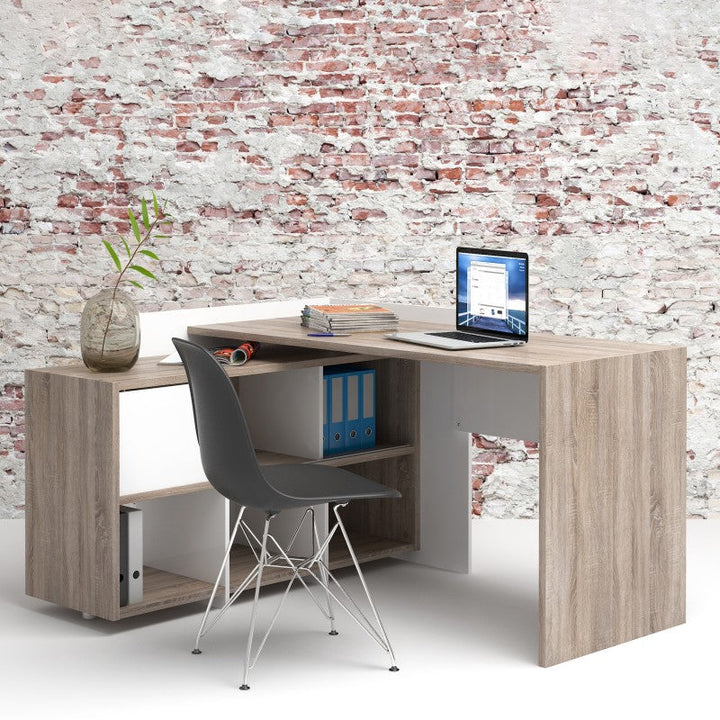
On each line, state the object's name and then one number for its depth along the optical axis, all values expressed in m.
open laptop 3.90
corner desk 3.61
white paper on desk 4.16
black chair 3.36
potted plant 3.97
